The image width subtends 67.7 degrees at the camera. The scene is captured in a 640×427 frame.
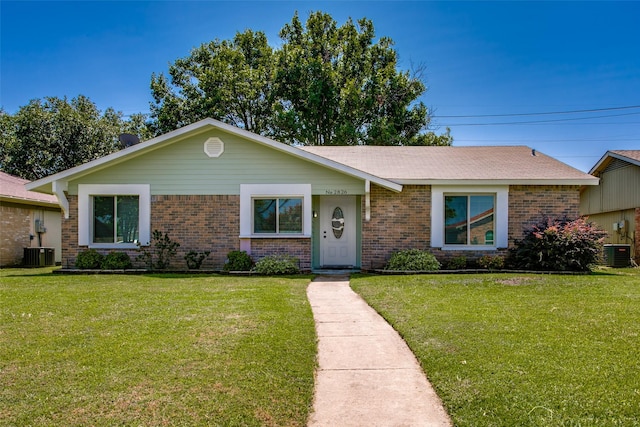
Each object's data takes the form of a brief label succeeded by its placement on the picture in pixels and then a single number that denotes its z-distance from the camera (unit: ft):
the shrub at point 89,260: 43.39
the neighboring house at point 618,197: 55.98
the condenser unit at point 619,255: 53.83
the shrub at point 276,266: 41.29
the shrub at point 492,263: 41.75
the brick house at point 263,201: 43.55
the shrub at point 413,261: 40.73
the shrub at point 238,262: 42.09
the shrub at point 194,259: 43.21
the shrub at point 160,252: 43.52
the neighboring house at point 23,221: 54.03
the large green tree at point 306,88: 87.61
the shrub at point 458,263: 41.96
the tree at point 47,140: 93.66
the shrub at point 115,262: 43.14
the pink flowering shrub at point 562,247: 39.65
